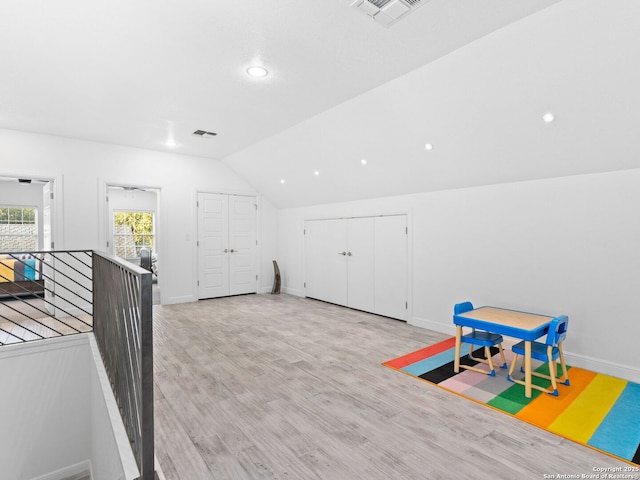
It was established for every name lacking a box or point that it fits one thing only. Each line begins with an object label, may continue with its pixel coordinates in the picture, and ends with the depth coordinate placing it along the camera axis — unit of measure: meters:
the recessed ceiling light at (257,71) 3.04
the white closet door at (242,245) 6.95
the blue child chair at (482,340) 3.12
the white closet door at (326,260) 6.09
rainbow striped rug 2.18
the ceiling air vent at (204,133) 4.94
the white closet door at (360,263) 5.53
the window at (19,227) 7.82
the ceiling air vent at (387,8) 2.15
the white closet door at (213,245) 6.55
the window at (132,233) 9.19
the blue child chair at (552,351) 2.72
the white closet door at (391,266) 5.00
